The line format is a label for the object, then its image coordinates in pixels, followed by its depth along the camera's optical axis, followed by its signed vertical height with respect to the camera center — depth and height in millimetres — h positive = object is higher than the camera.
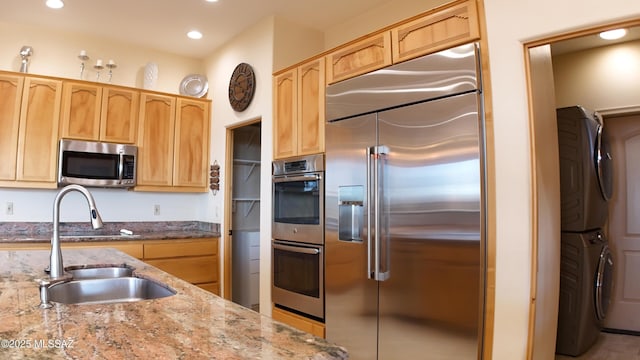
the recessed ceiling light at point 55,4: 3470 +1830
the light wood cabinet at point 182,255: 3773 -414
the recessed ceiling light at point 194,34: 4086 +1839
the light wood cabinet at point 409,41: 2182 +1057
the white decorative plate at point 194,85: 4703 +1496
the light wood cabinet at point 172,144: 4277 +764
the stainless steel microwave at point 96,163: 3834 +494
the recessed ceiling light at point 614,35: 3391 +1519
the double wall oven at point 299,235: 2963 -171
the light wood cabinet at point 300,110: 3068 +832
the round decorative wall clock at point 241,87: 3852 +1251
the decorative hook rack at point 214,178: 4430 +394
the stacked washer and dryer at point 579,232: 3043 -146
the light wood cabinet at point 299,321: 2924 -832
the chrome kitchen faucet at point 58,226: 1479 -49
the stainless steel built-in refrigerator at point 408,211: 2062 +10
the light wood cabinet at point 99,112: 3895 +1010
